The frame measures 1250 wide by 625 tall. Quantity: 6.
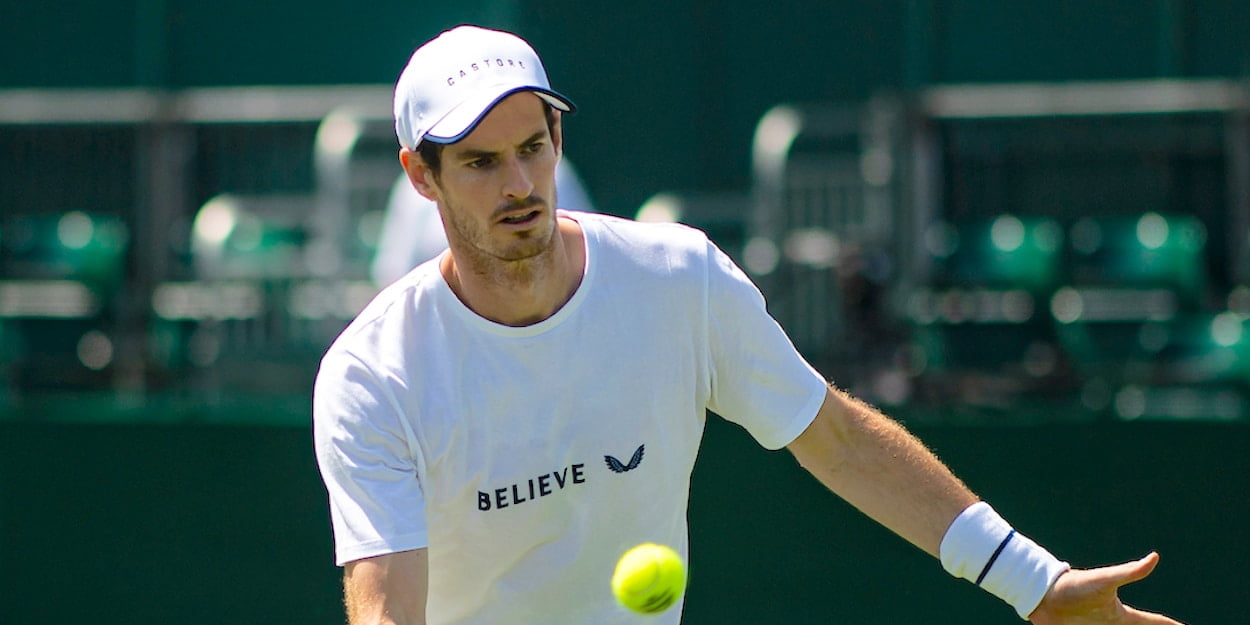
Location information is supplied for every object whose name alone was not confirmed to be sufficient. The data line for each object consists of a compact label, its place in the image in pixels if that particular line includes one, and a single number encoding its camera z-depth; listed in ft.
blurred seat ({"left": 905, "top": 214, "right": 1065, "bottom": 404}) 59.00
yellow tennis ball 21.88
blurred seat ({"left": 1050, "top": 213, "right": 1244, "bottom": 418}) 57.11
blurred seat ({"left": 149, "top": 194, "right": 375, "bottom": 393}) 60.08
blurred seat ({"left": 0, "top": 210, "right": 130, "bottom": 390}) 69.00
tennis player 22.02
